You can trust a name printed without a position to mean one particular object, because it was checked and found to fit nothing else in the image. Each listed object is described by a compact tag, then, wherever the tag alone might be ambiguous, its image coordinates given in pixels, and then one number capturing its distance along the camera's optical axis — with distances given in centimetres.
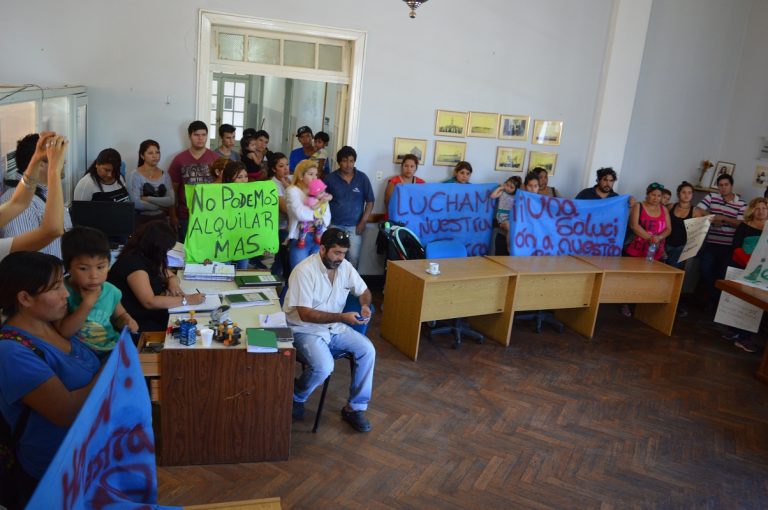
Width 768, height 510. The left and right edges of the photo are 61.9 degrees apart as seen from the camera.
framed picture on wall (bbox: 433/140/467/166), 748
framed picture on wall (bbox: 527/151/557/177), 792
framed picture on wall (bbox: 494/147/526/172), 778
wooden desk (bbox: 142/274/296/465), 351
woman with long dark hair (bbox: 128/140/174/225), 571
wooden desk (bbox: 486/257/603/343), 606
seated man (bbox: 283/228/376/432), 409
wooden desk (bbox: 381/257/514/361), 550
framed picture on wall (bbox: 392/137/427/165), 731
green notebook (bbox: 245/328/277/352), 353
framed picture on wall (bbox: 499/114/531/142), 768
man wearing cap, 760
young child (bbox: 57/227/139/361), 264
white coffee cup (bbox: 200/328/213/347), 352
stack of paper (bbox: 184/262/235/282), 445
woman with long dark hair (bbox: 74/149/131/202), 508
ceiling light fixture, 478
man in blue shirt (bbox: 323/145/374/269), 669
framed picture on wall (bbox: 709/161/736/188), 845
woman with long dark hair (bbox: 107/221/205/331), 368
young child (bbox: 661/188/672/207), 726
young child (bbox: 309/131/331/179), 737
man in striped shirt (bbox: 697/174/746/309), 748
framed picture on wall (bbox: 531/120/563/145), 785
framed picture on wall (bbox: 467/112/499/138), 755
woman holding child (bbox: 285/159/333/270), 557
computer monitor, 448
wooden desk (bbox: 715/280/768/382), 564
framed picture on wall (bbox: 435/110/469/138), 739
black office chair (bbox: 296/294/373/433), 415
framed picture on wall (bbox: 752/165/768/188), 795
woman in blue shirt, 206
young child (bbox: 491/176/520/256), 743
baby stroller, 641
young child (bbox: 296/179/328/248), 563
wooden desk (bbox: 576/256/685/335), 650
